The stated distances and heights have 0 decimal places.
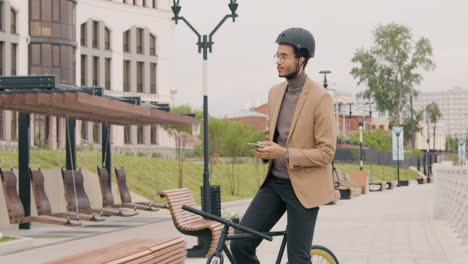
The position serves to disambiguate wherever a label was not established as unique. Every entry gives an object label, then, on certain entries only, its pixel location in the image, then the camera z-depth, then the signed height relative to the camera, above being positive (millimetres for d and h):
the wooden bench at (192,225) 10438 -1073
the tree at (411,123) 77088 +1726
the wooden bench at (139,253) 5074 -748
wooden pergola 15141 +725
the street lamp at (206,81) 16062 +1200
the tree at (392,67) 75000 +6722
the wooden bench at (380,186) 49500 -2789
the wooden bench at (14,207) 15820 -1241
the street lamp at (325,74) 34972 +2894
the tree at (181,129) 34938 +597
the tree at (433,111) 87438 +3120
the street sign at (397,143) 44906 -132
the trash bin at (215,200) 16312 -1159
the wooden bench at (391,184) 52500 -2821
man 4664 -143
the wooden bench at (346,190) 35125 -2142
